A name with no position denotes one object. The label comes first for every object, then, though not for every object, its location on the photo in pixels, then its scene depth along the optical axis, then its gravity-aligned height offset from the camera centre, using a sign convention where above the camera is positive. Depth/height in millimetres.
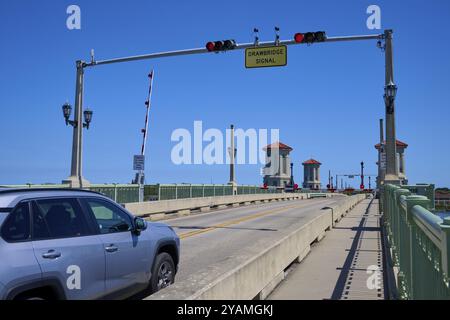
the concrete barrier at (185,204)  23609 -1138
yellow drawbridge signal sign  17625 +4761
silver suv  4883 -753
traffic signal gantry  17016 +5152
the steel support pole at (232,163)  41406 +1964
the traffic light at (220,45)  18031 +5246
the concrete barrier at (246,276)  5043 -1192
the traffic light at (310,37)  16906 +5212
